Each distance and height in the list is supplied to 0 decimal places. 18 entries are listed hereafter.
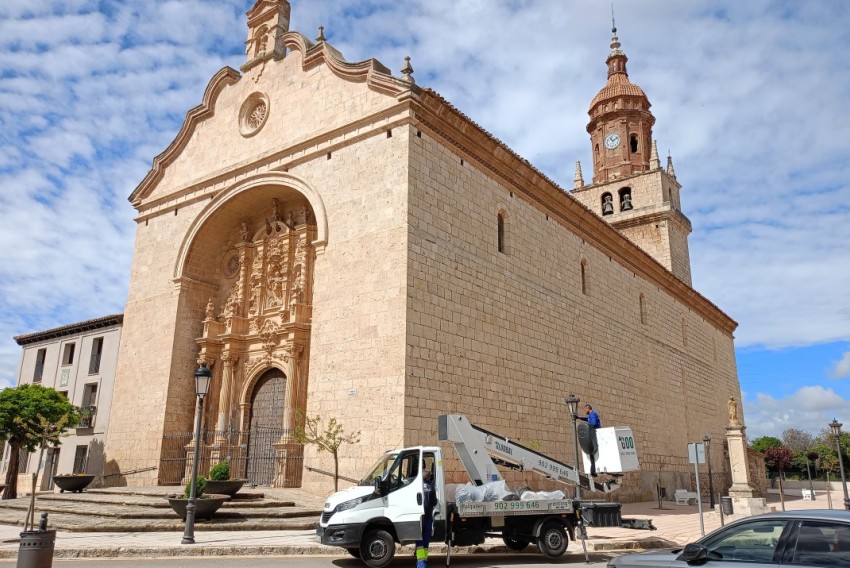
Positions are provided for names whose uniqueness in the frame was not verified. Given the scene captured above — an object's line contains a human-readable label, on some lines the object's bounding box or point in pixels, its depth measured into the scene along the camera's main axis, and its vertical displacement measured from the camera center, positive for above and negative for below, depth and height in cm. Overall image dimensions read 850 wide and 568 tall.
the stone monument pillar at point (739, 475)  1900 -33
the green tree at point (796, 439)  7884 +299
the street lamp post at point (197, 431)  985 +48
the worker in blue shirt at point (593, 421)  1250 +79
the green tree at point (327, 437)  1327 +51
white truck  869 -65
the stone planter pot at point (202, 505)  1156 -74
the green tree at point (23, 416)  2005 +134
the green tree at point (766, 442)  7448 +247
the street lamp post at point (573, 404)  1207 +106
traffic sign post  1282 +20
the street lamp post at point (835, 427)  1993 +110
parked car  461 -57
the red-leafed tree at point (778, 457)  5023 +53
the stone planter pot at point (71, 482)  1644 -51
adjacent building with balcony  2327 +306
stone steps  1159 -97
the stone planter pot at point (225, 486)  1318 -48
